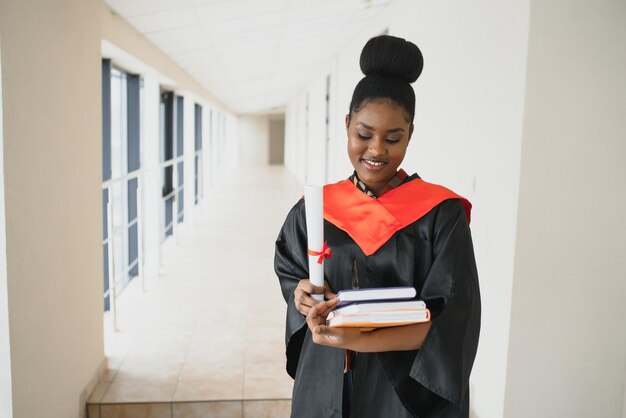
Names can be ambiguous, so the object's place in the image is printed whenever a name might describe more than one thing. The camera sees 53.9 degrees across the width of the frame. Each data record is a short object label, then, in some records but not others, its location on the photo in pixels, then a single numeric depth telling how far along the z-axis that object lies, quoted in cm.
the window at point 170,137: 645
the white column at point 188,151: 666
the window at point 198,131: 927
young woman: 109
